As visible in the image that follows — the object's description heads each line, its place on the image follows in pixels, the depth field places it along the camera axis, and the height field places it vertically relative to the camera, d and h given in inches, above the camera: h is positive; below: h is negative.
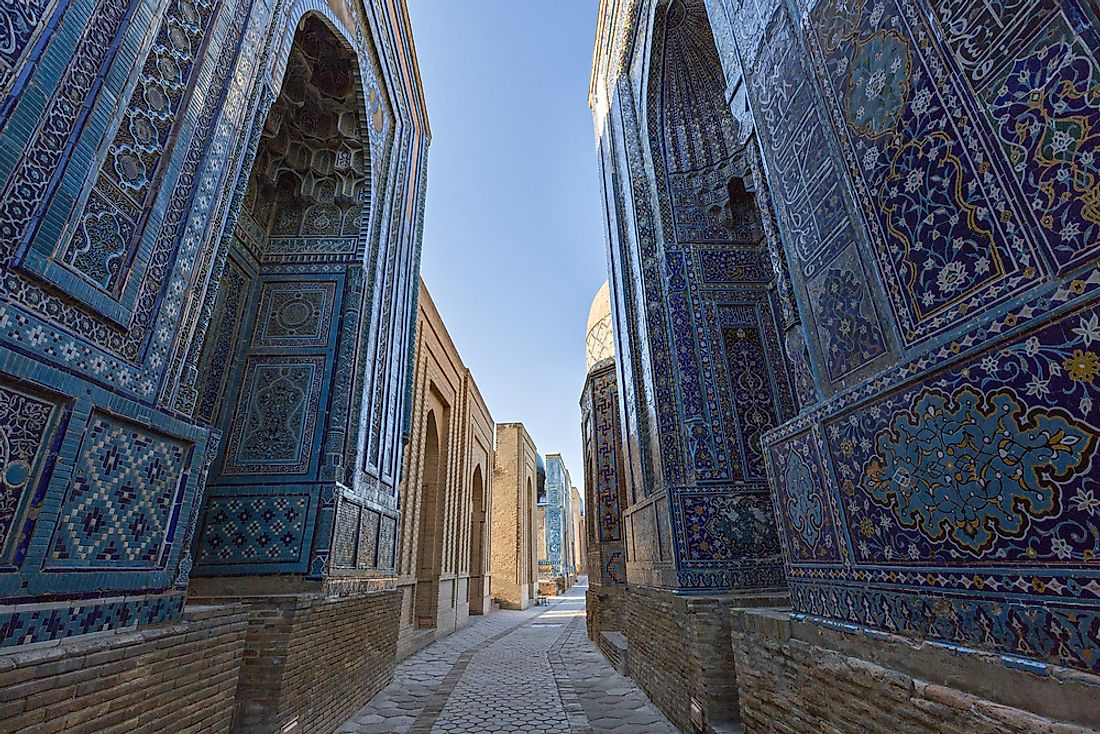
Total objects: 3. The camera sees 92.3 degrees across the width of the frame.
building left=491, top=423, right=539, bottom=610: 620.5 +61.2
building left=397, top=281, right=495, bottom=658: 330.3 +53.0
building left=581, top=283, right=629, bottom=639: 314.3 +47.3
